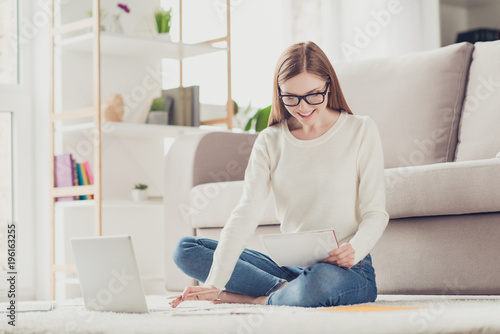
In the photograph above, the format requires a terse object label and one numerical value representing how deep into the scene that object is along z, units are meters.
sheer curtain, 4.27
